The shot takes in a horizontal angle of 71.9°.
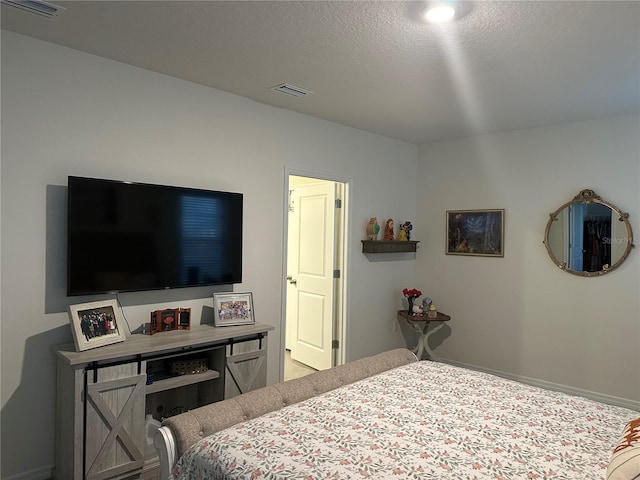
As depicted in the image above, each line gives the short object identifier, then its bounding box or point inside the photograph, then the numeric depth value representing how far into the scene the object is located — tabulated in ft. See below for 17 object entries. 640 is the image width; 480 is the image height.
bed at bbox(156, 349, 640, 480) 5.07
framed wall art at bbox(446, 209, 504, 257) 15.20
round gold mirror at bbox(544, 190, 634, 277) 12.66
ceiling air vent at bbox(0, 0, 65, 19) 6.98
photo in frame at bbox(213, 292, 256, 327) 10.59
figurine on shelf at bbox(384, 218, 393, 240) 15.87
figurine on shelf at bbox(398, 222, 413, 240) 16.56
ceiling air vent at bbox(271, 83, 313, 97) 10.69
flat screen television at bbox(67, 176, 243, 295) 8.60
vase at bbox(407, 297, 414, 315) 15.90
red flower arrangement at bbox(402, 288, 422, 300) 15.87
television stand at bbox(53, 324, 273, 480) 7.82
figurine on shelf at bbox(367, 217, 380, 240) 15.37
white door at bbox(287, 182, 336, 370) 15.44
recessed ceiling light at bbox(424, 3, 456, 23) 6.77
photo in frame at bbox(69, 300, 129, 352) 8.14
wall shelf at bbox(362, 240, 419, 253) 15.16
